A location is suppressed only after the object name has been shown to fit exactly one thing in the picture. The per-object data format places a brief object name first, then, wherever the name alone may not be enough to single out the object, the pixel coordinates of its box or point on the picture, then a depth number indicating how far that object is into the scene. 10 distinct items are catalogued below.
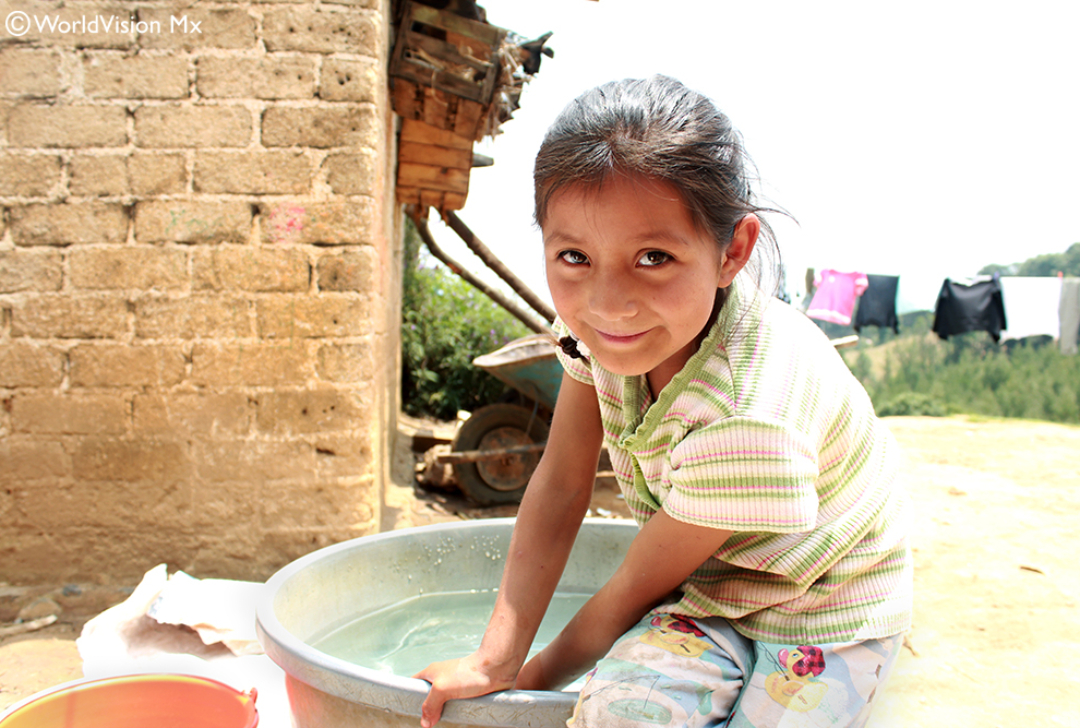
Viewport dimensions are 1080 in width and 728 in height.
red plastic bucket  1.19
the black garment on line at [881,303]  9.43
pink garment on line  9.24
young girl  0.92
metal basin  1.01
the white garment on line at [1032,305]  9.18
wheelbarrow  4.71
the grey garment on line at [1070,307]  9.21
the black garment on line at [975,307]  9.25
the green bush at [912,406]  12.32
